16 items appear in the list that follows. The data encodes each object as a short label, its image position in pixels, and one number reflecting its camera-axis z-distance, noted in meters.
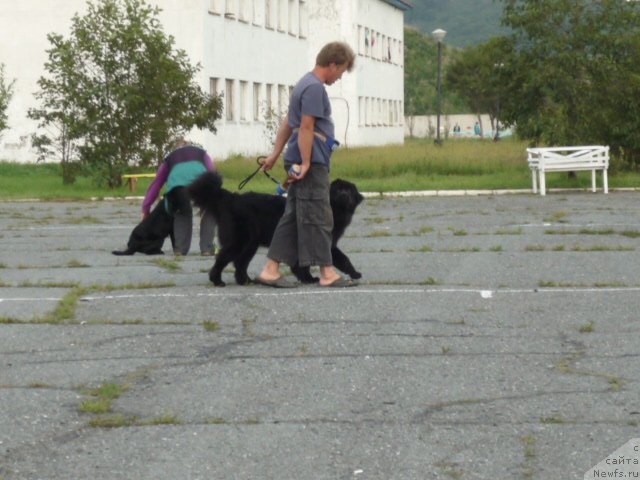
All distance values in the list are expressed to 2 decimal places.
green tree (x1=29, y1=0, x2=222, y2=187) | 33.84
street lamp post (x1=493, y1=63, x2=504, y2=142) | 33.94
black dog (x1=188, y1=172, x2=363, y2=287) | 12.84
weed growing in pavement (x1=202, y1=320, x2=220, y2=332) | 10.40
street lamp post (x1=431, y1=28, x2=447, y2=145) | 58.88
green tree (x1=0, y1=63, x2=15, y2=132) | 36.23
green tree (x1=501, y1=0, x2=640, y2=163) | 32.94
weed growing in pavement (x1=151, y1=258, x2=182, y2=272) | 15.45
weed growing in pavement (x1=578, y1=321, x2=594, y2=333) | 10.14
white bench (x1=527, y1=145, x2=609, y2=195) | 29.81
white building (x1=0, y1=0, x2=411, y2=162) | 51.19
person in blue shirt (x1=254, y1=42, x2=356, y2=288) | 12.15
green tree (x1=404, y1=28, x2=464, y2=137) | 125.94
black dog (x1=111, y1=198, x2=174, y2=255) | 17.34
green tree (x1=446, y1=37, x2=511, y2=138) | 109.93
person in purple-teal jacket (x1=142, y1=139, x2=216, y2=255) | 16.81
